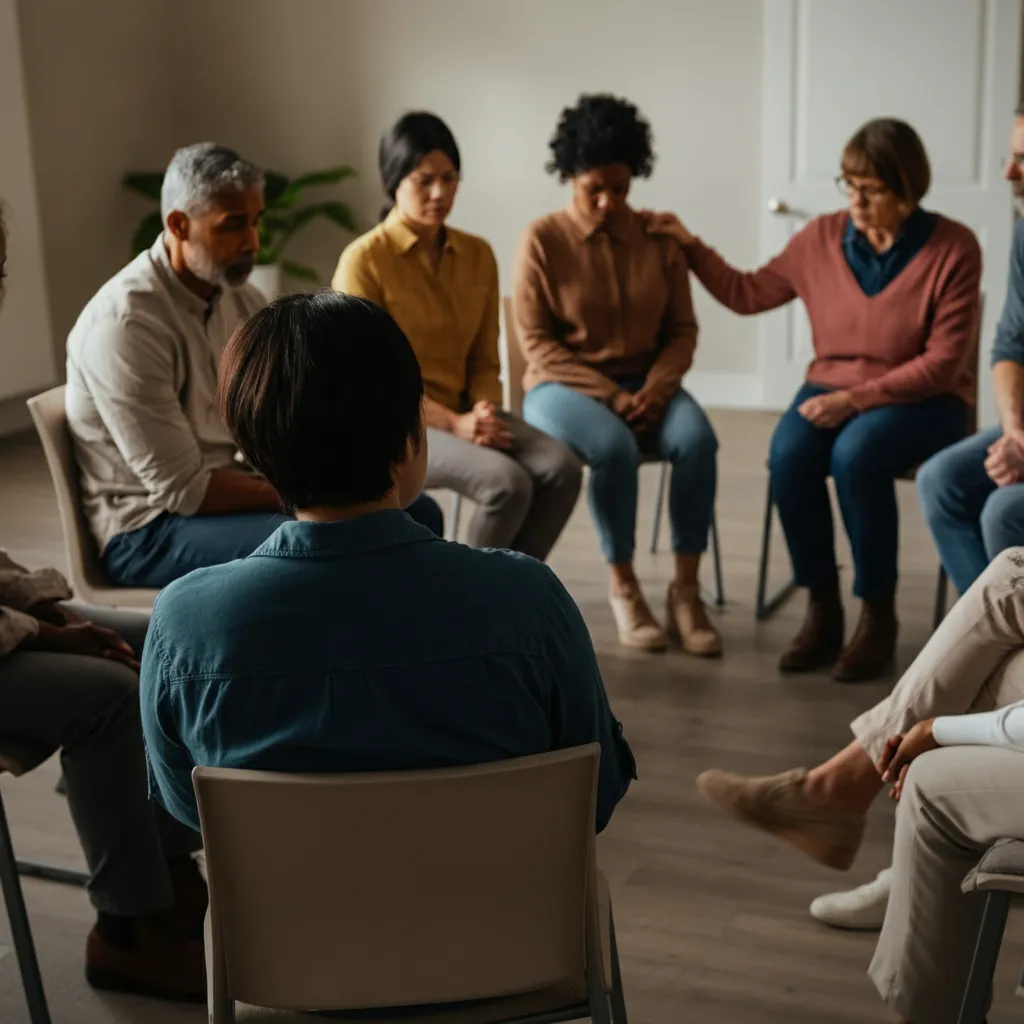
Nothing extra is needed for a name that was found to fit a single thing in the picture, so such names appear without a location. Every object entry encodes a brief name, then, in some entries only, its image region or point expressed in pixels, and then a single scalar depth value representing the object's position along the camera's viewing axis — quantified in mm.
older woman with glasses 3334
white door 5188
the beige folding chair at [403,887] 1283
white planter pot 6238
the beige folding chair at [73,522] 2654
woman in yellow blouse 3350
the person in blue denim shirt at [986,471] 3047
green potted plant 6129
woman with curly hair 3521
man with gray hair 2641
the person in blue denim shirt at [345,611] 1319
